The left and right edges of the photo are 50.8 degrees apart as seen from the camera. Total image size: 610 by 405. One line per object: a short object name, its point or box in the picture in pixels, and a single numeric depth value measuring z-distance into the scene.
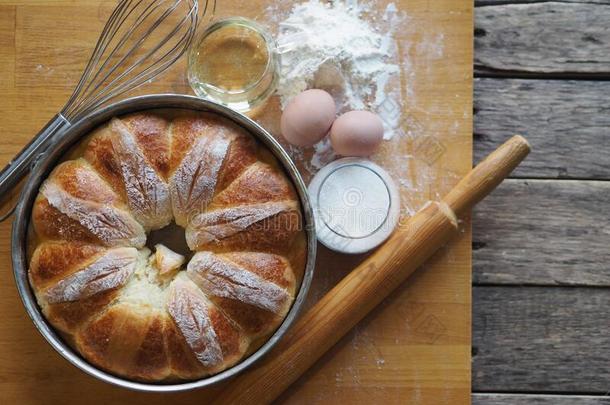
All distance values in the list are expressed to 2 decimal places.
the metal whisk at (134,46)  1.45
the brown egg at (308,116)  1.37
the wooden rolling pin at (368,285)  1.39
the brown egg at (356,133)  1.39
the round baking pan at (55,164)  1.29
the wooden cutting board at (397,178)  1.45
